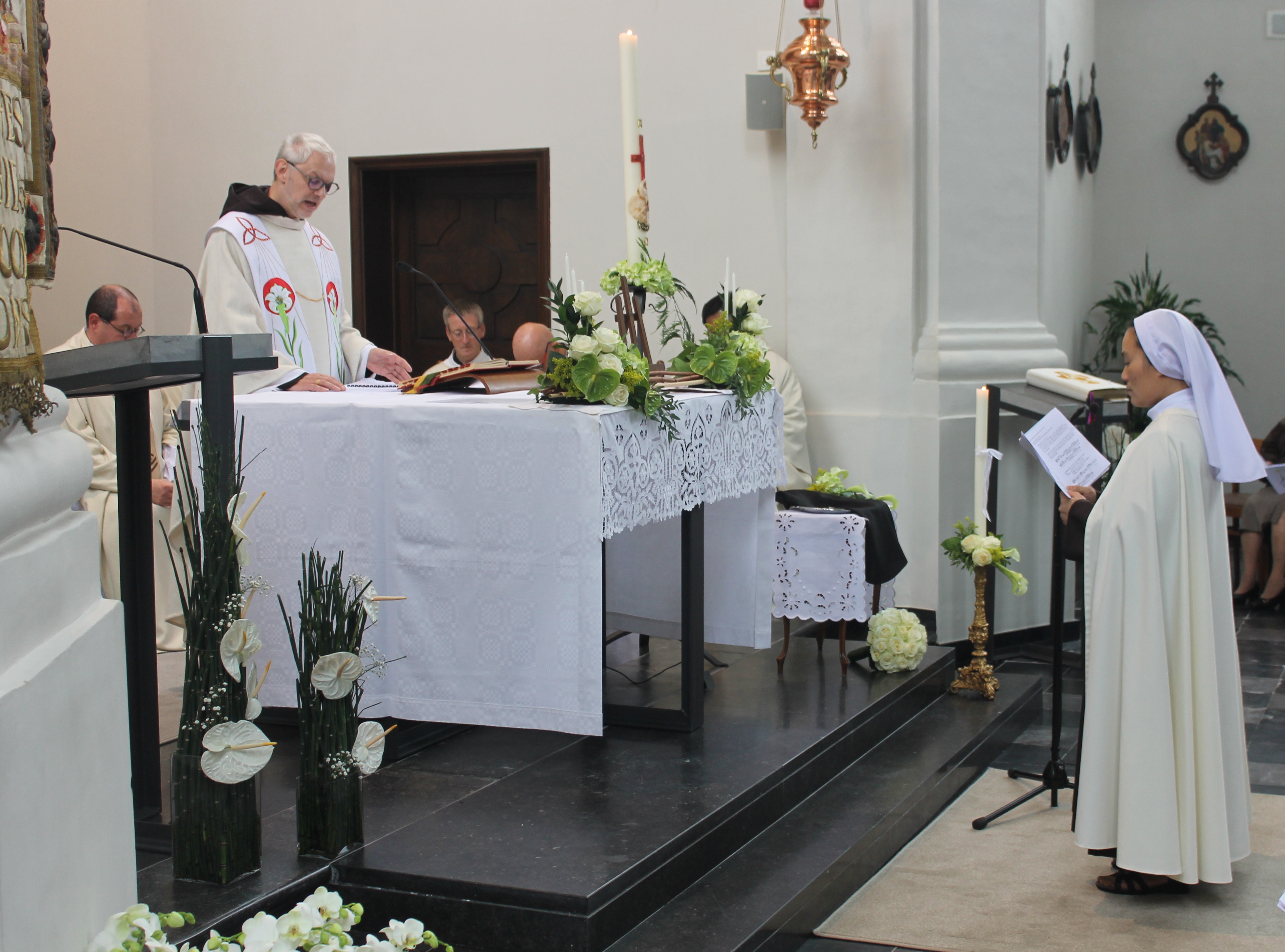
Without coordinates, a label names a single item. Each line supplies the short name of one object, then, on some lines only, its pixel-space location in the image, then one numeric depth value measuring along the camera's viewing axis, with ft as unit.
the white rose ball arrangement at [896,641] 17.43
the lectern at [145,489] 9.62
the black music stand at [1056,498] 14.87
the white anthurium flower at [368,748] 10.19
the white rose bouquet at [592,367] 11.68
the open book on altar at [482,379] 12.73
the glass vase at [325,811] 10.48
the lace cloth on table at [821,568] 17.44
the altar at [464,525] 11.43
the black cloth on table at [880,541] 17.87
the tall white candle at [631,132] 12.04
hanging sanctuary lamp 21.39
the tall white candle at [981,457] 16.85
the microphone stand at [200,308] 11.05
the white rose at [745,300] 14.94
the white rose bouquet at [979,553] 18.16
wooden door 26.32
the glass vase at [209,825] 9.66
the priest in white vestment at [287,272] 14.55
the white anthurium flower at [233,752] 9.07
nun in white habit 12.37
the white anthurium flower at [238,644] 9.02
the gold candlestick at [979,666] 18.56
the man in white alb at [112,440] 18.79
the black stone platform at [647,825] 10.36
